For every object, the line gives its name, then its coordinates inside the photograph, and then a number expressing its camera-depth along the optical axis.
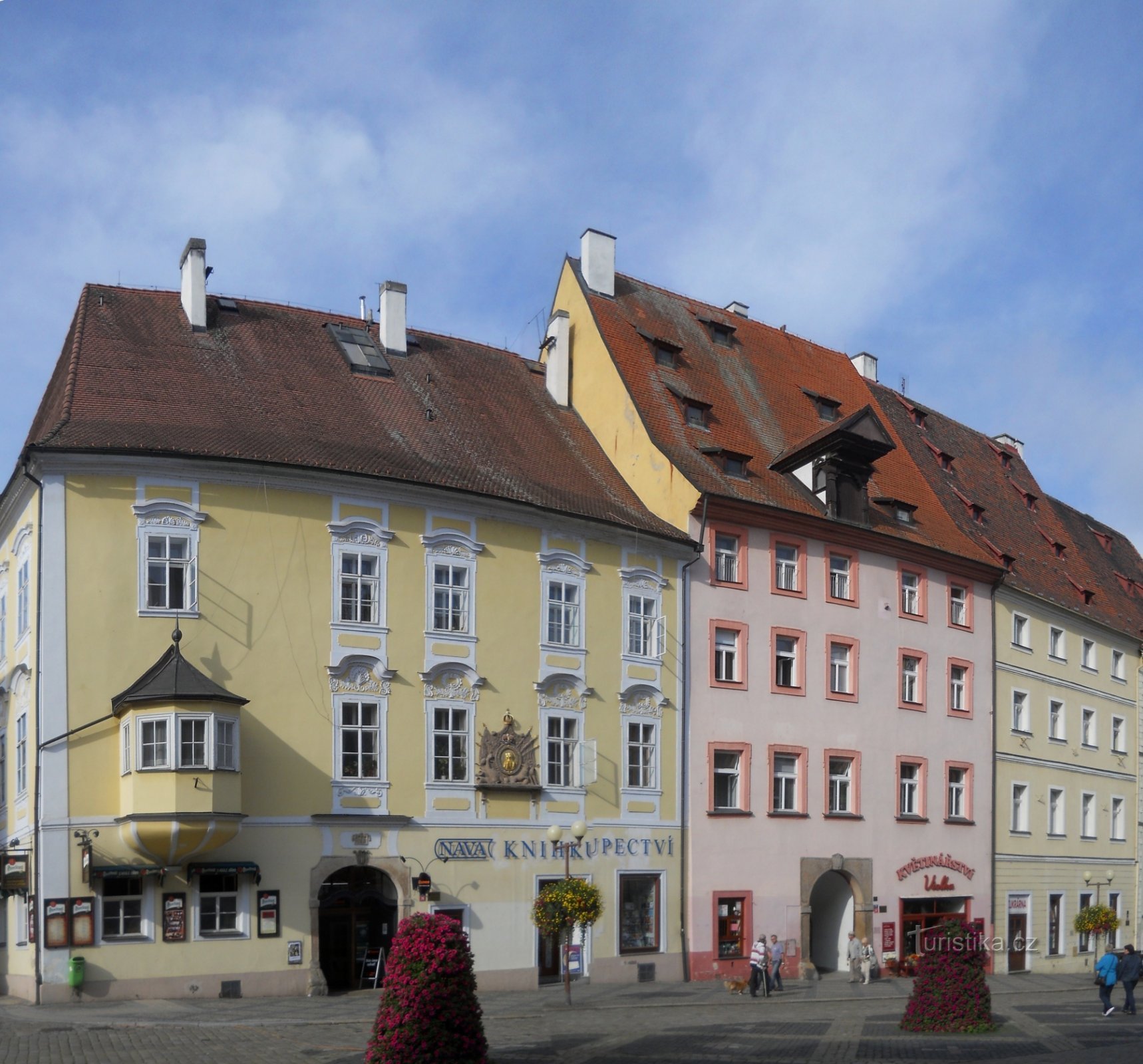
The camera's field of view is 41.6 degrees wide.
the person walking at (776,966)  33.53
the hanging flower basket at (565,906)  28.72
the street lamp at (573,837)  28.94
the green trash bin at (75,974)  27.02
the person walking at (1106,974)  29.77
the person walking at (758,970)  32.38
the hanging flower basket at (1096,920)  45.84
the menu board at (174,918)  28.02
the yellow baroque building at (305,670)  27.98
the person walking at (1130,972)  30.62
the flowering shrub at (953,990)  25.45
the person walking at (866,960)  37.41
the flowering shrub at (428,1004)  17.39
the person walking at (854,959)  37.72
